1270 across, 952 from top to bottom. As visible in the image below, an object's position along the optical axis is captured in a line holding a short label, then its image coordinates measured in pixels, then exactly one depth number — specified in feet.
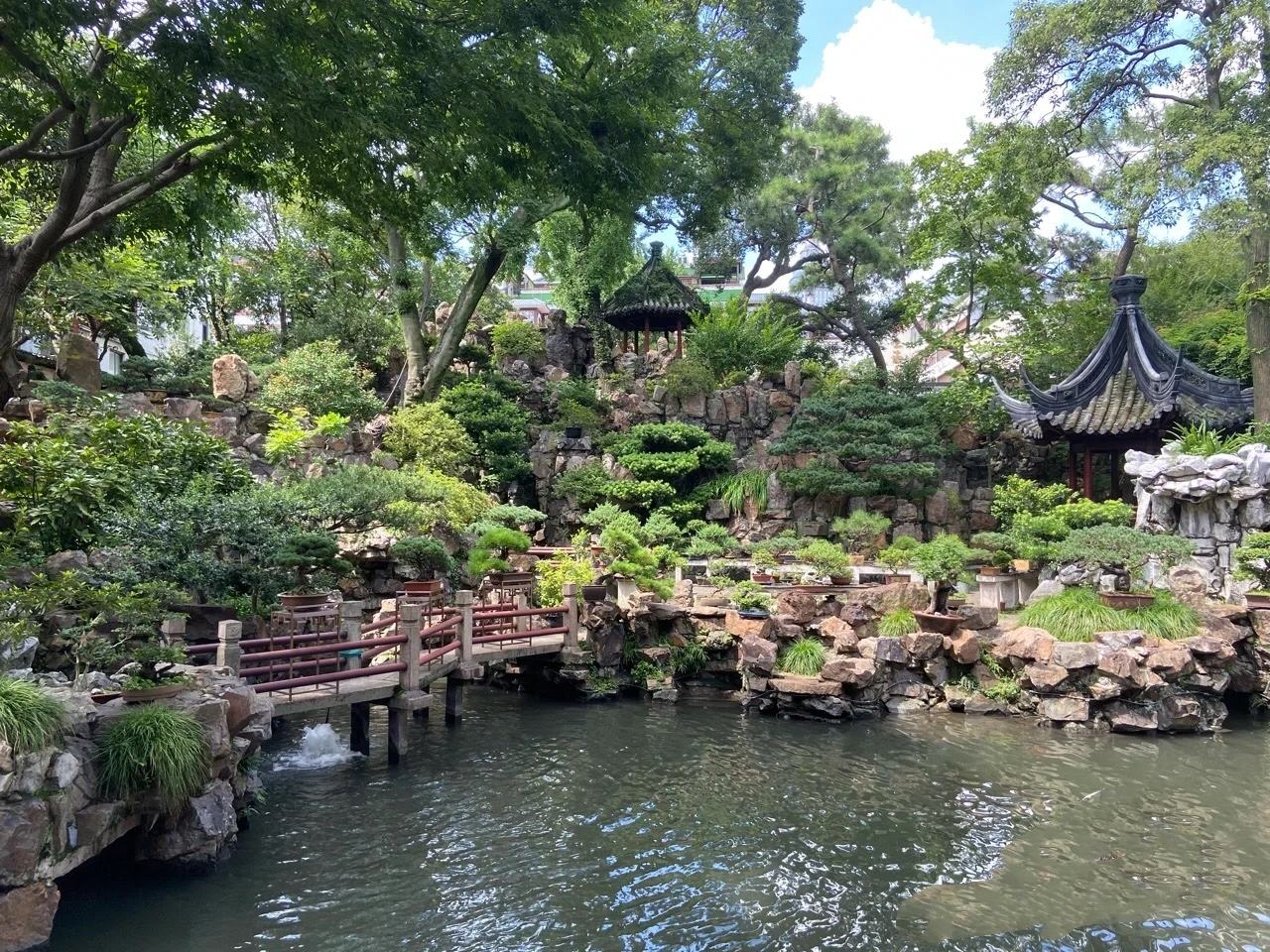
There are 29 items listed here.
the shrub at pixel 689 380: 71.77
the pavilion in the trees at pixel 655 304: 82.12
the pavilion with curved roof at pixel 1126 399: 54.03
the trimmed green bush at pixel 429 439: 63.10
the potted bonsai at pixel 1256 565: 41.11
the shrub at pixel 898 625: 42.75
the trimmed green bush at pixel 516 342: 83.41
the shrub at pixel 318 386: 62.64
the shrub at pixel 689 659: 45.65
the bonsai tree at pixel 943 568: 43.32
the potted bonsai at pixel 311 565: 35.35
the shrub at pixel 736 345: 75.72
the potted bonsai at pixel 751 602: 44.88
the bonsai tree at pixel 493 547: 46.29
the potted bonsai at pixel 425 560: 42.14
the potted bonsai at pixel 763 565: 49.54
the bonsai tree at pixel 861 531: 58.80
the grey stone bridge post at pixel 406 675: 33.60
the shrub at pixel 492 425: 68.39
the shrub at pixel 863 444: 62.18
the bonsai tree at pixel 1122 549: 41.42
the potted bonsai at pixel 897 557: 52.18
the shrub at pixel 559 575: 46.01
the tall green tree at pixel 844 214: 88.28
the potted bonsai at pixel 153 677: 21.48
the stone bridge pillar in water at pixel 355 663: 33.83
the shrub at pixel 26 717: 17.65
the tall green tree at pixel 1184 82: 48.96
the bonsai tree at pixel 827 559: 48.49
